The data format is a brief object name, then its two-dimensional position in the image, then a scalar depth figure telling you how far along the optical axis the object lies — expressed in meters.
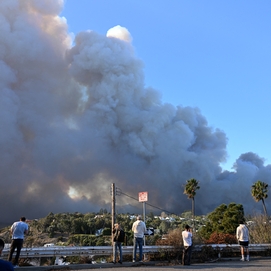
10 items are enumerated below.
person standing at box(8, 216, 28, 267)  9.83
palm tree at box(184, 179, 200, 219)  53.50
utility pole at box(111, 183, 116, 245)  16.62
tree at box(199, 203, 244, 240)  44.56
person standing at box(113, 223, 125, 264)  11.33
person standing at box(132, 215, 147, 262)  11.61
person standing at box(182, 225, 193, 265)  11.64
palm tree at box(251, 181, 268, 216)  52.78
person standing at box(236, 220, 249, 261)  13.26
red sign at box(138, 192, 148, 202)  15.08
